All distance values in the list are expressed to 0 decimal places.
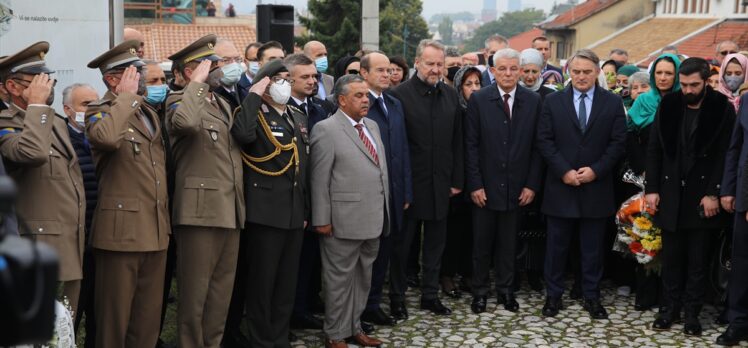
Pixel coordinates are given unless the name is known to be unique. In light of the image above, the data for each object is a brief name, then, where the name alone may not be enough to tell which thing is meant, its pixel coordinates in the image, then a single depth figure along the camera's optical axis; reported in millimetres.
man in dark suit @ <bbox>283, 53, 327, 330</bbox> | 6258
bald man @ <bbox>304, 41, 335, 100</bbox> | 8359
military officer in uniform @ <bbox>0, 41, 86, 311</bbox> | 4555
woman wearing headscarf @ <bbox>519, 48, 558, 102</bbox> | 8117
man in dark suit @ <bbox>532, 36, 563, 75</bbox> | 10441
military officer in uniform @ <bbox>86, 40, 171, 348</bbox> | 5109
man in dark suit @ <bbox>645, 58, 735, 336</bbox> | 6754
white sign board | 6629
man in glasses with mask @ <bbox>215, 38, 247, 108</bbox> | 5938
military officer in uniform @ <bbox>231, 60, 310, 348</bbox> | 5855
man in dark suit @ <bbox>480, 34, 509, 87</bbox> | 11289
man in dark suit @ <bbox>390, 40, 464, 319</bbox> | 7125
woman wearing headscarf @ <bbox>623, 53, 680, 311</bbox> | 7285
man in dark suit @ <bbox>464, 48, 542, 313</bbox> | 7297
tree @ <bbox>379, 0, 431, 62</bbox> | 65750
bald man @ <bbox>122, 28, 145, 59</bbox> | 7721
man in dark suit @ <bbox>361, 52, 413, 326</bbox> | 6848
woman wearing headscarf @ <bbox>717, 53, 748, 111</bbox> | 7746
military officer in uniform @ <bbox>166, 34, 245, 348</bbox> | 5508
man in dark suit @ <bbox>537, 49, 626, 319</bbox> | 7188
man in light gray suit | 6215
